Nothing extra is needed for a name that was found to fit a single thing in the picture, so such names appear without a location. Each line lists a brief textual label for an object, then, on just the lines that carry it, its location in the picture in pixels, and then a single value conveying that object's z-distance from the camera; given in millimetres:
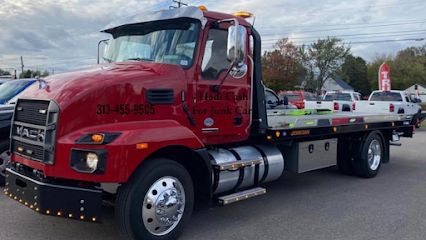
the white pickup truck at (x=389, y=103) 19223
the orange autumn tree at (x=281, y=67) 63656
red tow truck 4625
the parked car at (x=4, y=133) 7430
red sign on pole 28922
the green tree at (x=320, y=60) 76000
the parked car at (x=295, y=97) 23638
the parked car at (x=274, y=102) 12778
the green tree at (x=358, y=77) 90062
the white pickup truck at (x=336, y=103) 18200
